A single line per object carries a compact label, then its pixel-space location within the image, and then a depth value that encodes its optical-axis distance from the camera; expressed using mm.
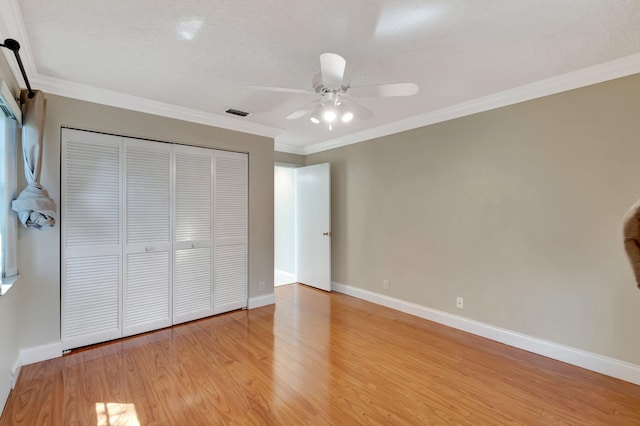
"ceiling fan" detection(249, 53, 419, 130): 1743
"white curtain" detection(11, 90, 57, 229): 2182
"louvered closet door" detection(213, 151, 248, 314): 3537
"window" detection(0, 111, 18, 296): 2016
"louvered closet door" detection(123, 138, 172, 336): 2904
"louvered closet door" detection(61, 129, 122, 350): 2580
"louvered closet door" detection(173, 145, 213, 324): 3236
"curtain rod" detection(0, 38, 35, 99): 1610
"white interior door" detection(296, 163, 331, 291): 4621
